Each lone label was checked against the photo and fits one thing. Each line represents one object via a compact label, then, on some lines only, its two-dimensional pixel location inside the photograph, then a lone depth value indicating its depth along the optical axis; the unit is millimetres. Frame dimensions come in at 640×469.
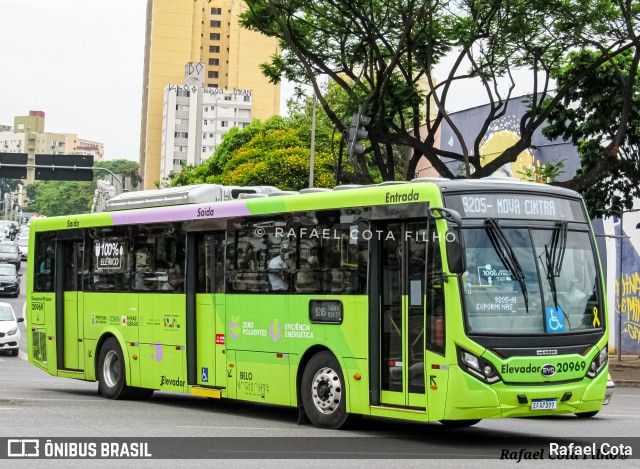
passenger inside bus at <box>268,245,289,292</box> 14891
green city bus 12297
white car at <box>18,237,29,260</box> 80625
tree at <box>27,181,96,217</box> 161625
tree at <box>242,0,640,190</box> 24578
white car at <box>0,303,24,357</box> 34531
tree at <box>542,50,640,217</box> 27781
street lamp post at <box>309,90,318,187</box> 50025
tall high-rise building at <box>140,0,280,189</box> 152000
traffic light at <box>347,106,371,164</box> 22844
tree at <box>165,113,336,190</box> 66250
